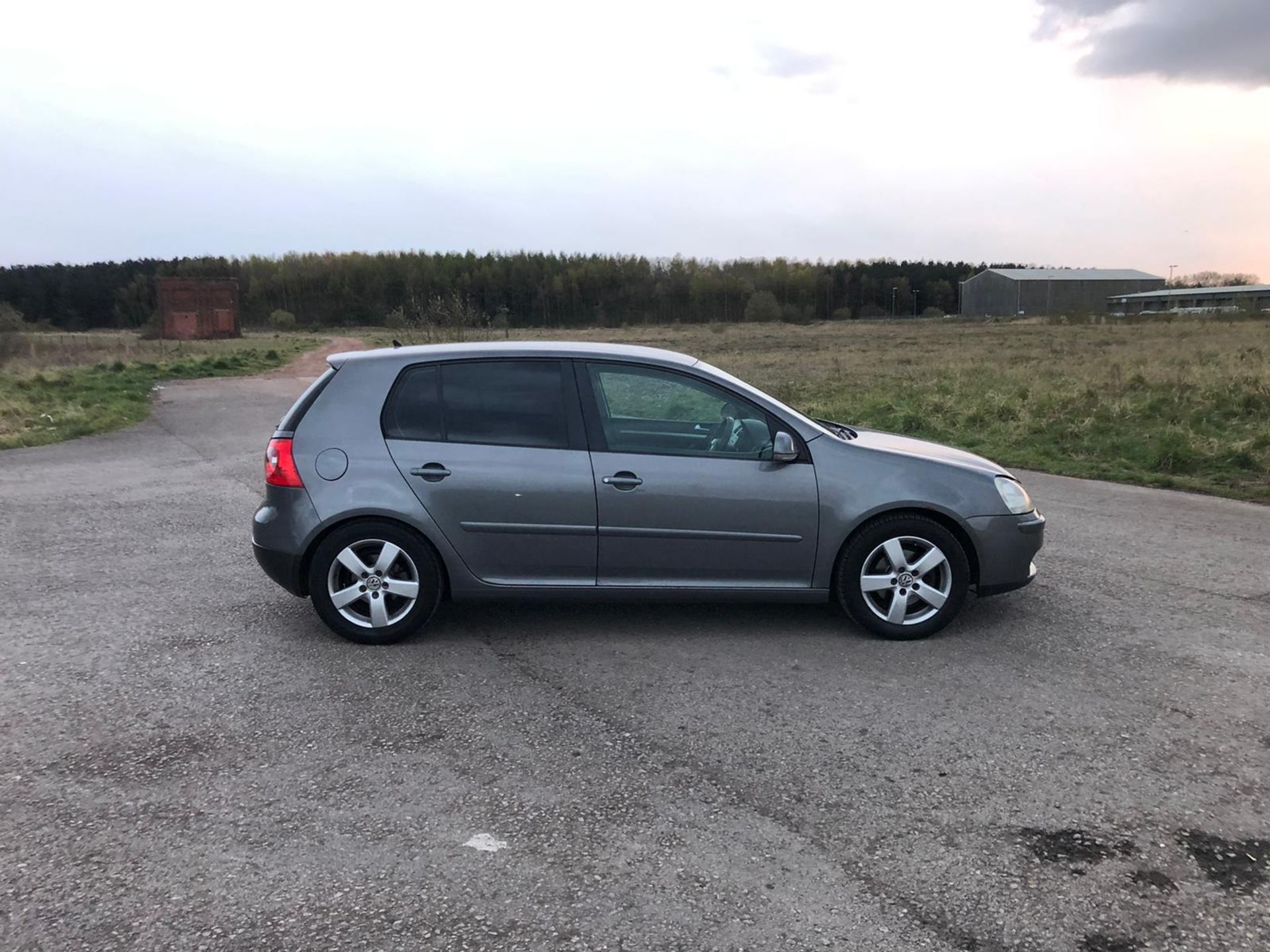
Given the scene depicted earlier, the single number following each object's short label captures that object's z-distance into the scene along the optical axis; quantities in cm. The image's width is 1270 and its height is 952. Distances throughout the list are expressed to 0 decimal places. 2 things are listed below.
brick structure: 5981
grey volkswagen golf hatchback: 503
